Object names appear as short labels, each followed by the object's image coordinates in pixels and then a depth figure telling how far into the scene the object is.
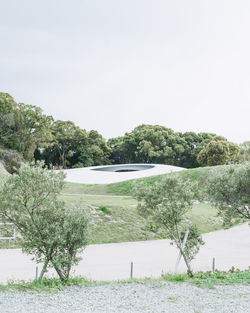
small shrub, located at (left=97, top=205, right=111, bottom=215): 18.73
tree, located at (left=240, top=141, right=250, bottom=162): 57.20
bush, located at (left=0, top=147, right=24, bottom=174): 37.84
